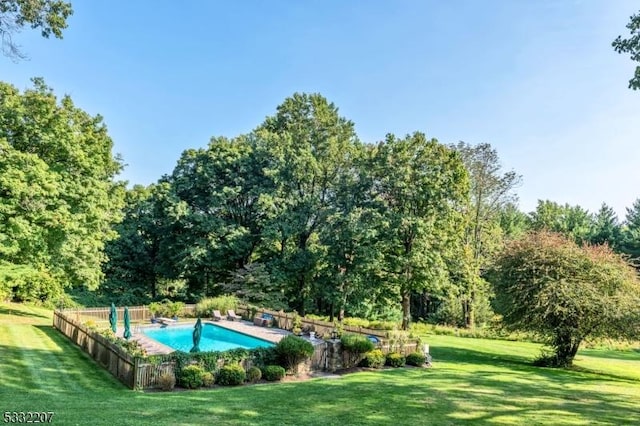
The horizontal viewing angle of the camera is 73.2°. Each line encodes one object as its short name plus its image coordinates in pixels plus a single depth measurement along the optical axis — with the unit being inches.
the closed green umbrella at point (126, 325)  731.7
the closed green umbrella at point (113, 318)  800.3
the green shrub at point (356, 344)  606.2
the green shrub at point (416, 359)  642.2
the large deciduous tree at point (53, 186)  737.0
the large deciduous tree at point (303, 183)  1258.6
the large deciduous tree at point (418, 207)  1048.8
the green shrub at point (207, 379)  490.6
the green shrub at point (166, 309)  1101.0
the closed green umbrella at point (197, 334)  595.5
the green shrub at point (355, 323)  869.8
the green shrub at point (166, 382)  465.7
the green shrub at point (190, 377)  479.5
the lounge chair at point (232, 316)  1094.4
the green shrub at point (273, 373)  528.1
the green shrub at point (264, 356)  545.6
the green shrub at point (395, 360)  631.8
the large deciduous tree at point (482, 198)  1362.0
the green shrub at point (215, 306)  1145.4
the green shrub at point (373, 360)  613.6
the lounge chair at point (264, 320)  1013.8
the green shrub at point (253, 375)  521.7
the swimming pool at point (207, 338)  855.7
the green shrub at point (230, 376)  503.5
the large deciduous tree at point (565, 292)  684.1
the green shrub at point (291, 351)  556.7
